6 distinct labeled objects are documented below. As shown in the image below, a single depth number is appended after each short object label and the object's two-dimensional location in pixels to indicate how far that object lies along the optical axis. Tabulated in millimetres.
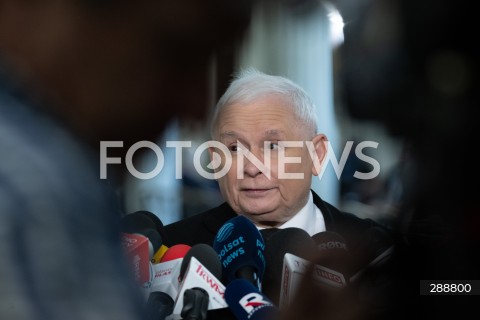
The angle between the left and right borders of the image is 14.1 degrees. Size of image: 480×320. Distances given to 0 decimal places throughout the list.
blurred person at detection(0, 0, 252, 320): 1683
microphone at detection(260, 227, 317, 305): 2823
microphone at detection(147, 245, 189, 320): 2802
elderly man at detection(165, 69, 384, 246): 3033
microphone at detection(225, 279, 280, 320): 2638
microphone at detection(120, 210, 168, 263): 2966
